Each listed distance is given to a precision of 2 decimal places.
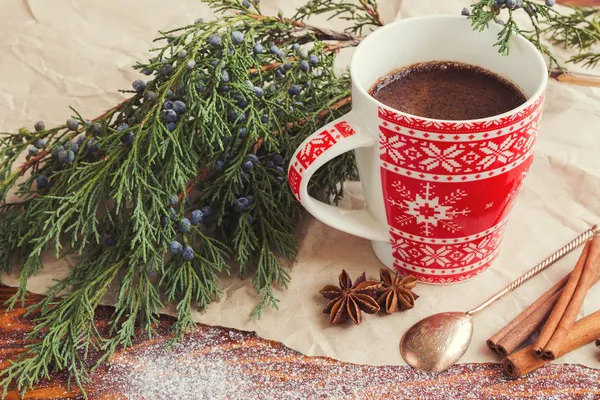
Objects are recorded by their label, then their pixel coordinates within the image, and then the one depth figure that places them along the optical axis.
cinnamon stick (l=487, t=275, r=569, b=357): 0.60
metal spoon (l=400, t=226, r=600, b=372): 0.60
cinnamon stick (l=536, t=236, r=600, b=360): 0.59
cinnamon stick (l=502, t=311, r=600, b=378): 0.59
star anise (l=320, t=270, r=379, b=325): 0.61
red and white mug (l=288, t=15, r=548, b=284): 0.57
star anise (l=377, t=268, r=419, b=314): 0.62
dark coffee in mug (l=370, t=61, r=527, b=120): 0.60
